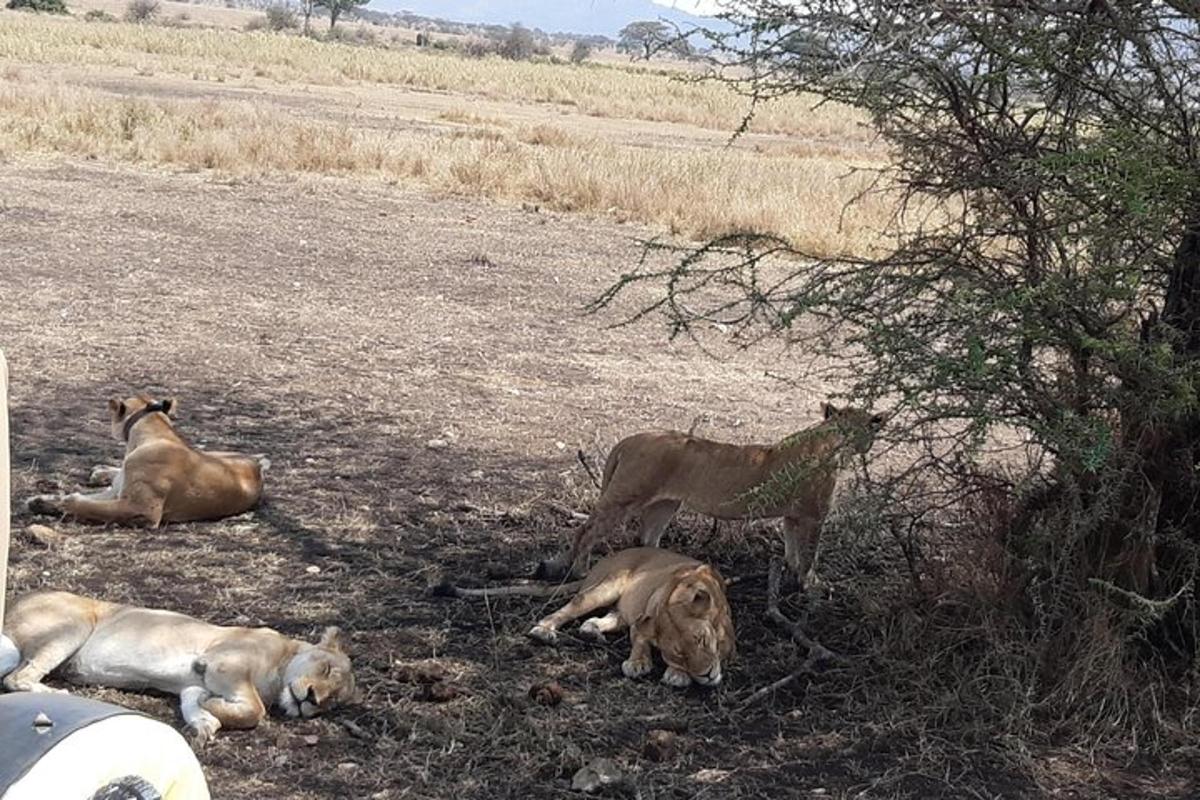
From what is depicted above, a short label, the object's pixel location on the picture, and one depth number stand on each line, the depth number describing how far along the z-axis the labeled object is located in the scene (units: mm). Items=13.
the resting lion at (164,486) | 6203
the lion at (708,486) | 5668
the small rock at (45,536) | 5973
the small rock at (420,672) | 4926
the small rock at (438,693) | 4789
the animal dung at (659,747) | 4477
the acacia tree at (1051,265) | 4590
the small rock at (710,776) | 4383
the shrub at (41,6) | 77688
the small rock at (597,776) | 4262
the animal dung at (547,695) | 4812
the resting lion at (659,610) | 4953
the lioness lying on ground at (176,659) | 4574
